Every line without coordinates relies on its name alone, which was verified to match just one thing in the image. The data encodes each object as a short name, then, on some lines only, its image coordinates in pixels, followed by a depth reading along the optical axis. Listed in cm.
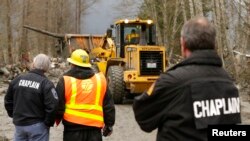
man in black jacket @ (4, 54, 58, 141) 612
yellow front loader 1548
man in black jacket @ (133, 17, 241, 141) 343
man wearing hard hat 574
